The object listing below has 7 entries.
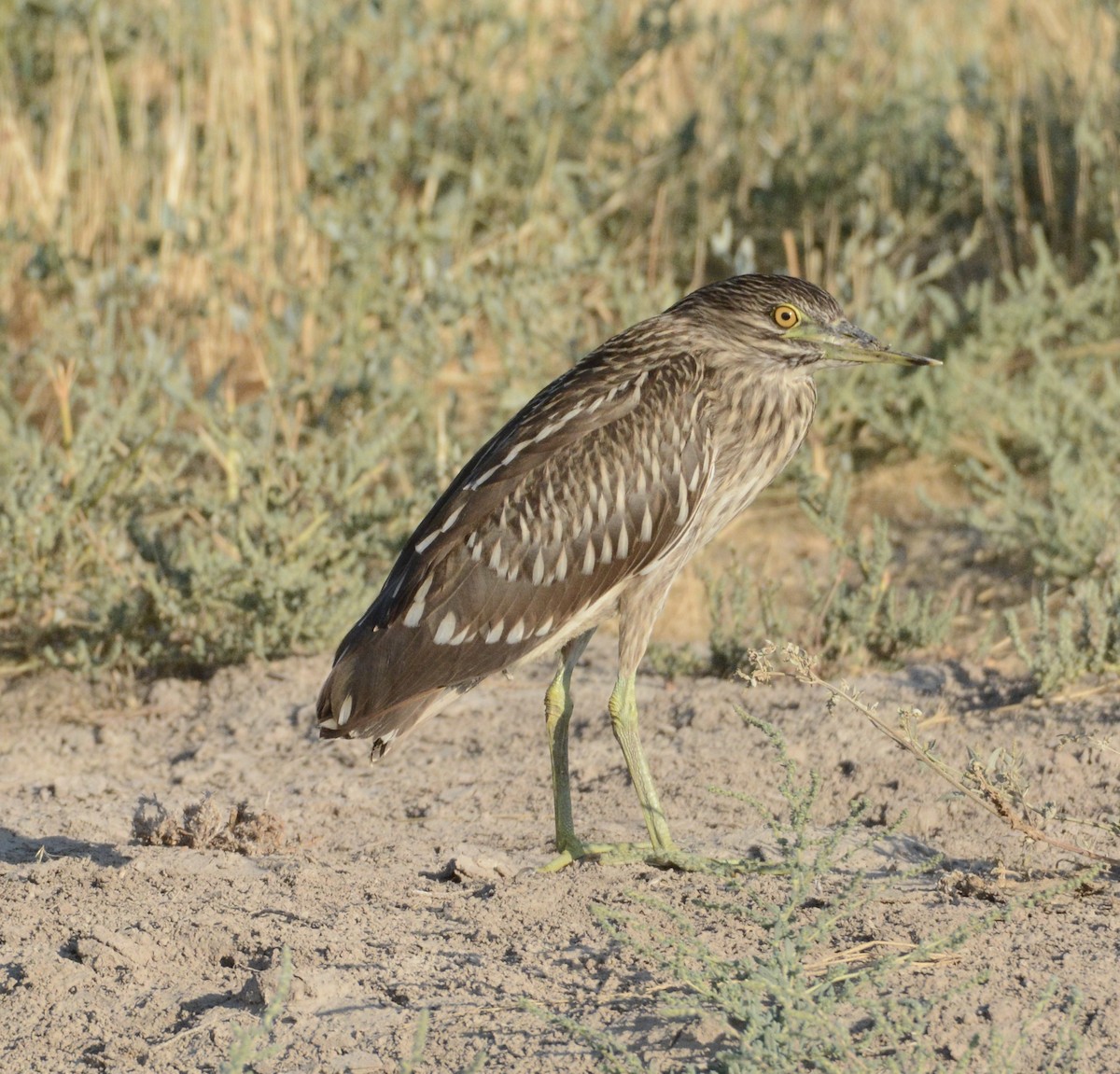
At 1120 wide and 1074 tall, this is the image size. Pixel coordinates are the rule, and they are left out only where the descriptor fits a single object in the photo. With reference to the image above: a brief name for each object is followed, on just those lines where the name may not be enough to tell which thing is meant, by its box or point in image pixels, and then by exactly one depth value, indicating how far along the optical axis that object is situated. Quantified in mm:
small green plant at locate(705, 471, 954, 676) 11906
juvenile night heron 8961
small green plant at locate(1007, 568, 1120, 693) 10586
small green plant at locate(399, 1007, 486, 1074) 6000
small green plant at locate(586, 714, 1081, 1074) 6281
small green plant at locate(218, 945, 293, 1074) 5730
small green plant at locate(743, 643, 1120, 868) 7711
